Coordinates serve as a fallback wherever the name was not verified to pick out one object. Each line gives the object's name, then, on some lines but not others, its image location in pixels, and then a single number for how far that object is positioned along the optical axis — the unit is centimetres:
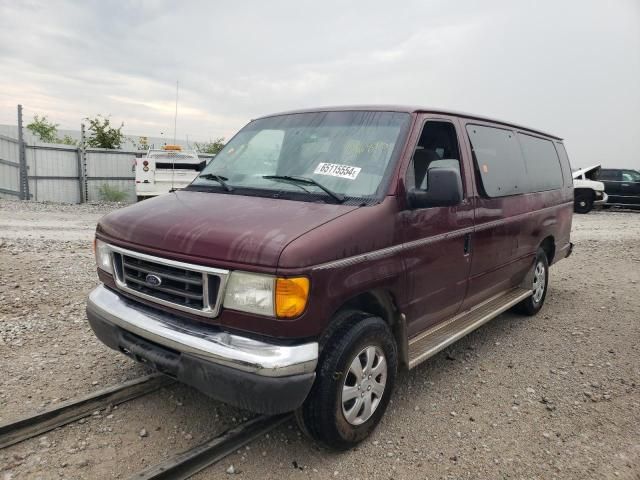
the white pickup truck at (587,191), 1762
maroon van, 247
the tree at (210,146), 2446
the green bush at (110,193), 1658
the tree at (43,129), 2319
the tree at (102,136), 1903
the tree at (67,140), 2178
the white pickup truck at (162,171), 1441
